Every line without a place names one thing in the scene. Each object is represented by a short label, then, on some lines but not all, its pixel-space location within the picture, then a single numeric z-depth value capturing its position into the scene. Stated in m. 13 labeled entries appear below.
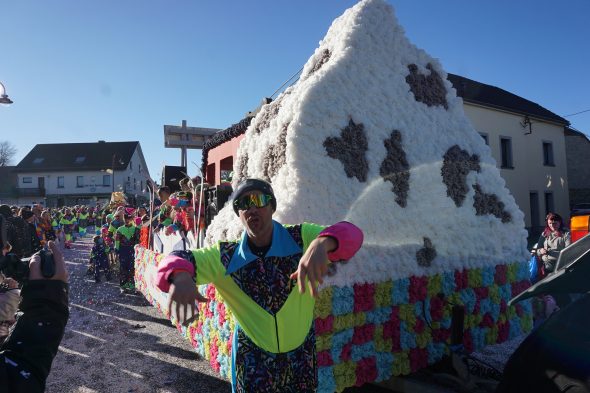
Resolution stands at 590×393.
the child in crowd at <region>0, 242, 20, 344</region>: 1.45
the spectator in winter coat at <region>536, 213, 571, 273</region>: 6.24
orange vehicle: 6.20
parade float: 3.01
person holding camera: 1.34
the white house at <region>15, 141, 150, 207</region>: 42.62
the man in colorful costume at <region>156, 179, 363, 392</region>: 1.91
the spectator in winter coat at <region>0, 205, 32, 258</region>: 6.77
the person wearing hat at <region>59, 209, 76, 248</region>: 20.27
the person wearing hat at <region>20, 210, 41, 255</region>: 7.96
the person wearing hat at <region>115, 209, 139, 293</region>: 8.86
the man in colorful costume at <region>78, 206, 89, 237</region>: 26.06
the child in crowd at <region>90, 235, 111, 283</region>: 10.59
